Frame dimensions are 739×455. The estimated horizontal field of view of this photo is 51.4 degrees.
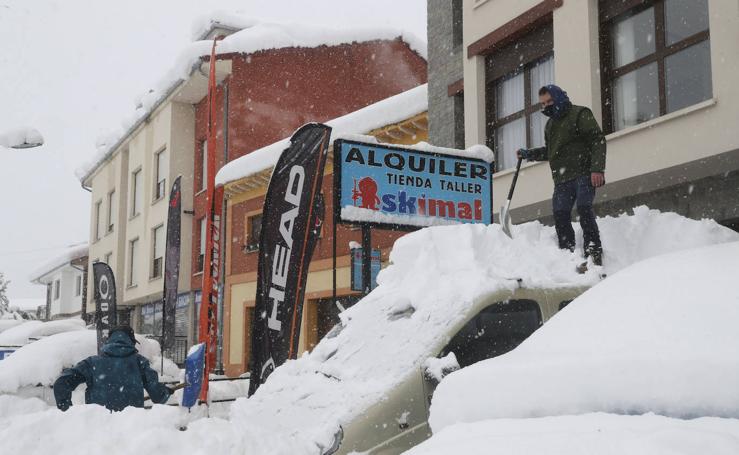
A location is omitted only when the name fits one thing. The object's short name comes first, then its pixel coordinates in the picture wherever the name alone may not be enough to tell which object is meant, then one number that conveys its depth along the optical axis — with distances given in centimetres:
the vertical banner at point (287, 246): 846
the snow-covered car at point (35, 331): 1723
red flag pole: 869
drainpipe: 2111
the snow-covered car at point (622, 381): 244
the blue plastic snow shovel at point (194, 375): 766
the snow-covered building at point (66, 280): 4160
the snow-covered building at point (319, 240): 1658
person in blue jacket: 650
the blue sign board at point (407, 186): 911
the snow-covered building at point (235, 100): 2336
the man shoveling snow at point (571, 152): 725
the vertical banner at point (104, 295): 1741
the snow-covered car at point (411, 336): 466
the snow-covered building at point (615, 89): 928
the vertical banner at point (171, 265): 1691
